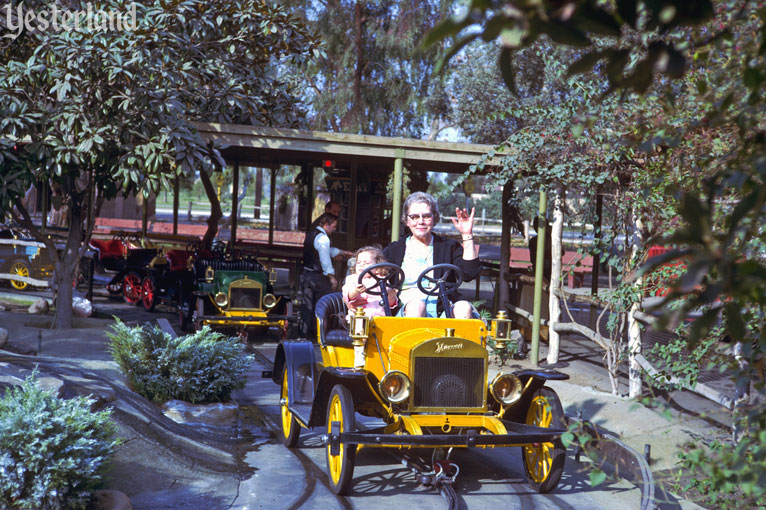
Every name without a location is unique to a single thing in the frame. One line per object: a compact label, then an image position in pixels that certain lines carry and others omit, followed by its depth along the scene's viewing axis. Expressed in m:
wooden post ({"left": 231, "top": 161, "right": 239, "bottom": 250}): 15.62
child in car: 5.70
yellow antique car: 4.61
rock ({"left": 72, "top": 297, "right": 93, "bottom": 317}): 11.34
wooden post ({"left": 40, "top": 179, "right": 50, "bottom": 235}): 16.11
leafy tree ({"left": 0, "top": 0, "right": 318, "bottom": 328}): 8.50
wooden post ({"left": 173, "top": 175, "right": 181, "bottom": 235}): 16.30
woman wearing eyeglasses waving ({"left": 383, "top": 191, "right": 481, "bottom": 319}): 5.77
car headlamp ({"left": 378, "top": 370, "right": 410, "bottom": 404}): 4.81
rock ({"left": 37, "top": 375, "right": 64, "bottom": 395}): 4.93
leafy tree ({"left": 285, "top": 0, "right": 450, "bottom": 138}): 23.61
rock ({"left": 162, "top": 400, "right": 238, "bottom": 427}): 6.24
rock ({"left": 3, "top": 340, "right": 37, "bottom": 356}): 8.09
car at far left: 14.45
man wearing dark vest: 9.32
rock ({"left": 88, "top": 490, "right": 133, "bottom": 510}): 3.79
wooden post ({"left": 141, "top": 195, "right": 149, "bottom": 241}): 15.74
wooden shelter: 9.46
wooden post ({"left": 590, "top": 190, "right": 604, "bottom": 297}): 7.93
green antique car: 10.67
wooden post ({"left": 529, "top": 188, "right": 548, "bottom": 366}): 9.04
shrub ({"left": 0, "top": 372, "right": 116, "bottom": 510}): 3.57
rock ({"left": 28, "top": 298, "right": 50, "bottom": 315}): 11.70
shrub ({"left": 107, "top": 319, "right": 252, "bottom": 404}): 6.45
